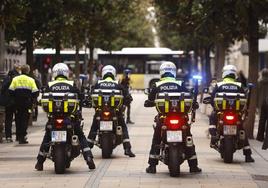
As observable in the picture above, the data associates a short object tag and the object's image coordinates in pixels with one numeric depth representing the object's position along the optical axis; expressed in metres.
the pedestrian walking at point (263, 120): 19.05
